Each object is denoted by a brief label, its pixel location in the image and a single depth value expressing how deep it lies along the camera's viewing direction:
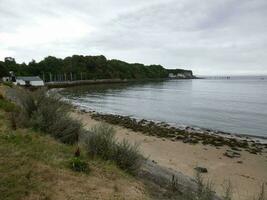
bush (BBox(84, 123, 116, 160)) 5.19
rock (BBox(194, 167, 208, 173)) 8.66
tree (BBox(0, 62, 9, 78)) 44.95
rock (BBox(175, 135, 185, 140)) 13.86
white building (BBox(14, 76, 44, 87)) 49.08
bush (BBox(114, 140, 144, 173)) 5.04
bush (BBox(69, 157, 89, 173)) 4.36
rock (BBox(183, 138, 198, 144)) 13.14
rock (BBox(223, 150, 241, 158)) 10.99
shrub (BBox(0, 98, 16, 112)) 9.73
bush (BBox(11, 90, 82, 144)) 6.65
